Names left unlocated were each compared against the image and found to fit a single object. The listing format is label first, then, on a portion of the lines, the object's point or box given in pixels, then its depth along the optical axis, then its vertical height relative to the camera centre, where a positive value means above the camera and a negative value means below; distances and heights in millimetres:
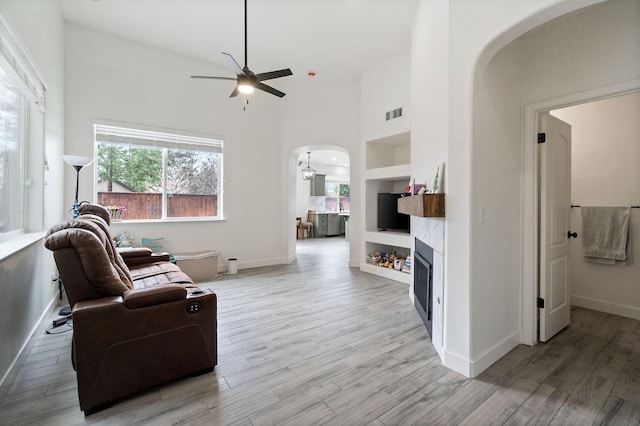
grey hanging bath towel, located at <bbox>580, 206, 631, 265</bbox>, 3062 -244
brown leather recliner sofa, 1637 -717
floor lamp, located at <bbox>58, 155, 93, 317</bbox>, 3002 +519
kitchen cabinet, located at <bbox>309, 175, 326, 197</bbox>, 10352 +943
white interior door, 2518 -108
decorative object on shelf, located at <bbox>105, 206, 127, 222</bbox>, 4100 -10
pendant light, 8992 +1240
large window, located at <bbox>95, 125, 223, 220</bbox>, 4234 +609
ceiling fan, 2924 +1397
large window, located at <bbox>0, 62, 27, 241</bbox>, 2258 +473
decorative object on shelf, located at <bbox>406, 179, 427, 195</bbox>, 2764 +242
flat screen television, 4983 -38
